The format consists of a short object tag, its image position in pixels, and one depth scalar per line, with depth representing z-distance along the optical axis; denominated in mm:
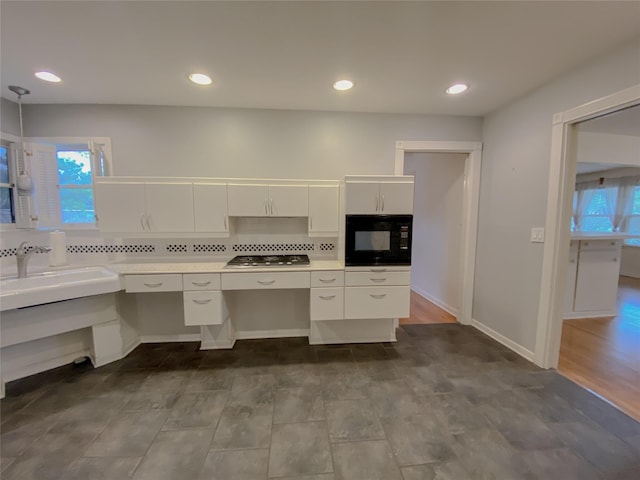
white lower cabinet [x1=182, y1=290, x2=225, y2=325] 2475
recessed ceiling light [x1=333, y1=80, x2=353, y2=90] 2282
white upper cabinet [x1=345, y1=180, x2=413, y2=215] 2541
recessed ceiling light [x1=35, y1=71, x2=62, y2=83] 2152
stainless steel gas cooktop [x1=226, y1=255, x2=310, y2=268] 2626
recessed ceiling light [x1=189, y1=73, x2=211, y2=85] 2195
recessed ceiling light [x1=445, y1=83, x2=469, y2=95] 2361
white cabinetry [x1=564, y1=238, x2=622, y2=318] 3480
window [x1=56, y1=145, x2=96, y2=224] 2777
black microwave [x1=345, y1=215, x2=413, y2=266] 2570
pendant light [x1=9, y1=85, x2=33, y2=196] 2590
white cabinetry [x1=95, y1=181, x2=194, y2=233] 2568
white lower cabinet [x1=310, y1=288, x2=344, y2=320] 2582
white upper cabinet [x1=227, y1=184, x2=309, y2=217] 2674
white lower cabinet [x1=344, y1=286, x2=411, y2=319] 2615
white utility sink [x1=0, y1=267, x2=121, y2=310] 1951
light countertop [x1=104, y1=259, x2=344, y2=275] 2486
